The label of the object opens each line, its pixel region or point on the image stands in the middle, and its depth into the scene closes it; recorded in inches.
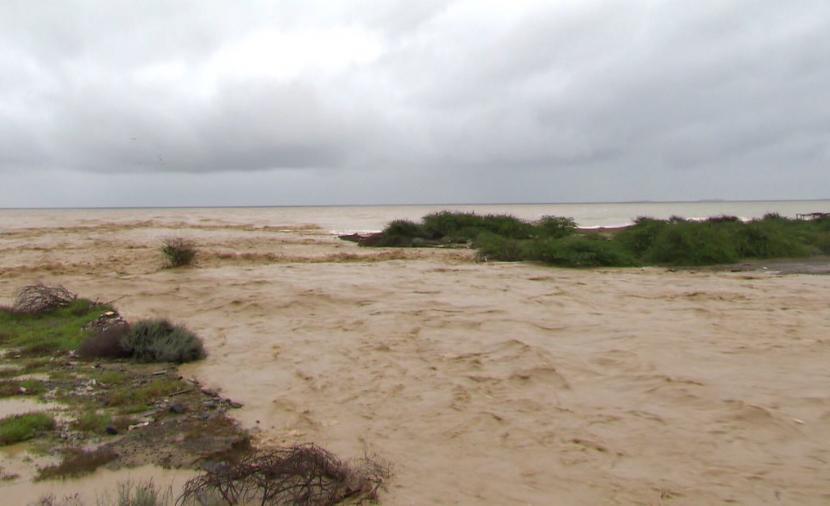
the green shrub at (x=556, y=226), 1008.9
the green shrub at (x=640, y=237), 785.2
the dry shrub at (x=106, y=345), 307.7
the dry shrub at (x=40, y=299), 413.6
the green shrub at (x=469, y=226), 1110.4
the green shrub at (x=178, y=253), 694.5
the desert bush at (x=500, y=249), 786.2
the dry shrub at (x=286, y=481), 155.0
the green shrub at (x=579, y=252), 696.4
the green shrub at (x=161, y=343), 301.7
